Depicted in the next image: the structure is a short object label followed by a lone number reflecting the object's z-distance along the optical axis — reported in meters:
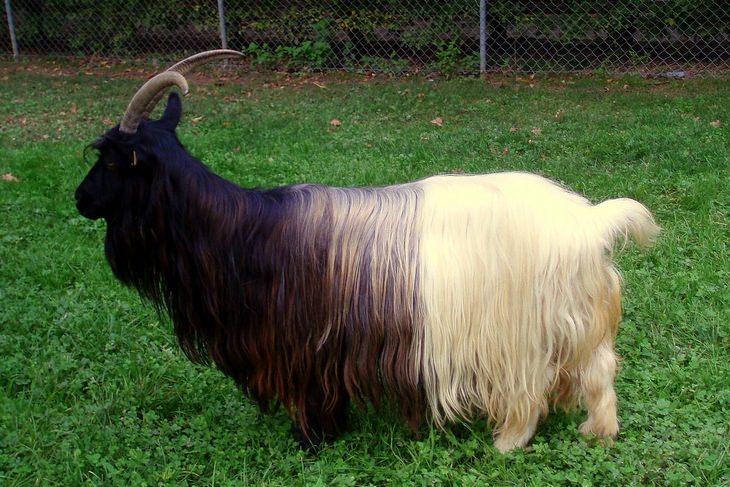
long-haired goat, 3.20
